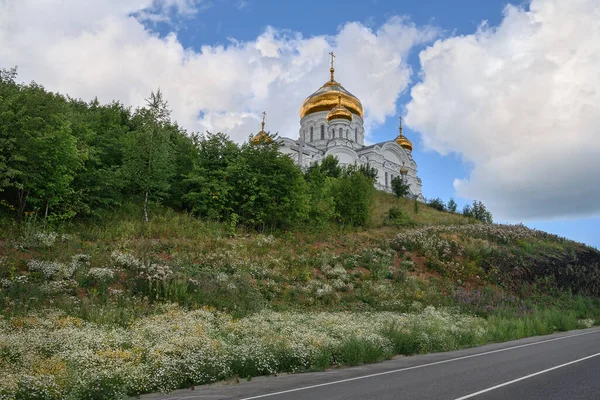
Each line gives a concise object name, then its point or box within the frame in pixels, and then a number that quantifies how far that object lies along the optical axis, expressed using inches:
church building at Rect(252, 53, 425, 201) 2410.2
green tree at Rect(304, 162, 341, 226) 1041.1
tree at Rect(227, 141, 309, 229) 909.2
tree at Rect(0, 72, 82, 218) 639.8
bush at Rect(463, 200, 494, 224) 1855.3
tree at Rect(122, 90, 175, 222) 801.6
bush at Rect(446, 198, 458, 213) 2060.3
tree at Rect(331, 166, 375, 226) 1179.3
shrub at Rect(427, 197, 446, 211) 2027.8
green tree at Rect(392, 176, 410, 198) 1771.7
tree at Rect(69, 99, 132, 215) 727.7
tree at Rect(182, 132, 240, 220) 870.4
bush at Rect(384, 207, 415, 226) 1293.1
